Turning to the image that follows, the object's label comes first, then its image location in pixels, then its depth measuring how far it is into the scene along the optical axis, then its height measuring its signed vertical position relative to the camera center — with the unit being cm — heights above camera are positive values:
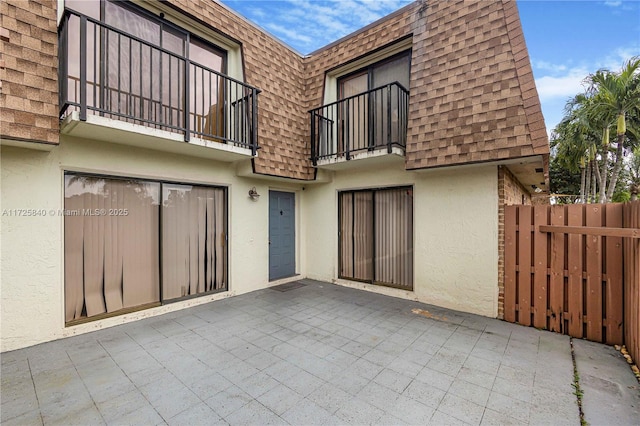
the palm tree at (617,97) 952 +442
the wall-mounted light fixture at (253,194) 607 +44
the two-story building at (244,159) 346 +95
